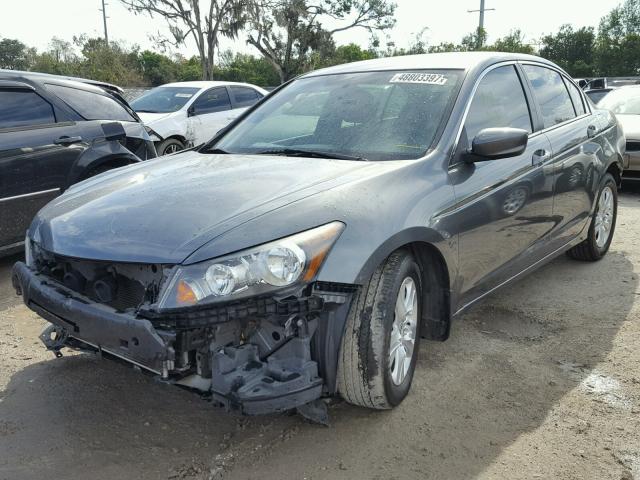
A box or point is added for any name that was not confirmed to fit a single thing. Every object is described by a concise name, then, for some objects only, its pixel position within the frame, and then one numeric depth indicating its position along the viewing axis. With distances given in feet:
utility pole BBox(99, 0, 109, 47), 126.72
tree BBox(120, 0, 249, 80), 106.73
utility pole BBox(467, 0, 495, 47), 89.92
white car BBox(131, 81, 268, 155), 32.34
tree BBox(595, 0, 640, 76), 108.88
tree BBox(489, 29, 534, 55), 103.59
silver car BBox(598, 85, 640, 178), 26.66
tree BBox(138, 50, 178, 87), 135.74
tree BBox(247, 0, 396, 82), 118.76
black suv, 15.76
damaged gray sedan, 7.47
